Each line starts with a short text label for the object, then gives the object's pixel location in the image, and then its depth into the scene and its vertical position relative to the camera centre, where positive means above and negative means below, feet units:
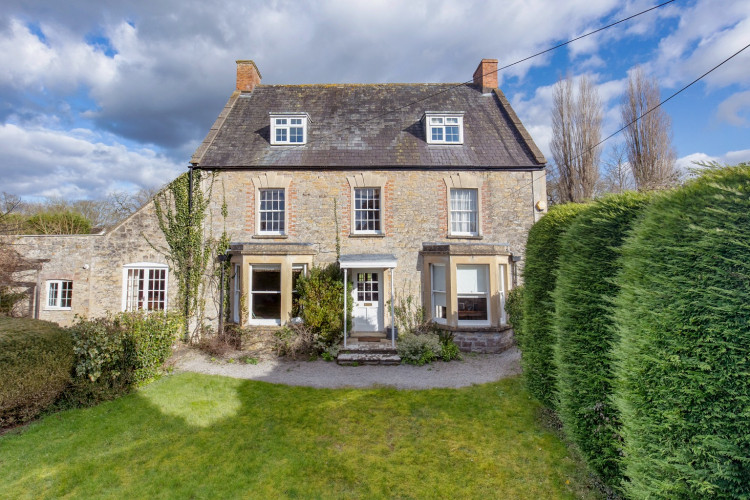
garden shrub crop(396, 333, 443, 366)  33.37 -6.66
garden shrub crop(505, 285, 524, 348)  38.03 -2.88
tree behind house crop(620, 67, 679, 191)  66.74 +26.67
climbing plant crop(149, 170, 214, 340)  39.81 +5.64
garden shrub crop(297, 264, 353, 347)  36.17 -2.22
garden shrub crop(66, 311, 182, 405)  23.97 -5.00
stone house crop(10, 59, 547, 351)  38.58 +7.25
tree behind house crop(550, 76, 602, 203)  73.36 +30.12
